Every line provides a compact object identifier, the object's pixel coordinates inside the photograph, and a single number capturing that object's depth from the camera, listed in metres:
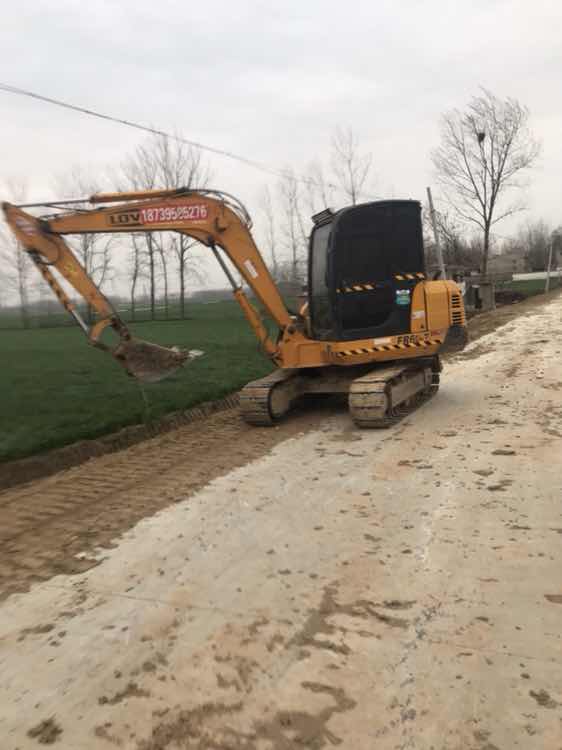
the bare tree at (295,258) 31.69
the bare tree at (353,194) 30.92
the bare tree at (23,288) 37.34
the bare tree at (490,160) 34.94
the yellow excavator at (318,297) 8.00
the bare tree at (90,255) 34.25
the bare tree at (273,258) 41.91
